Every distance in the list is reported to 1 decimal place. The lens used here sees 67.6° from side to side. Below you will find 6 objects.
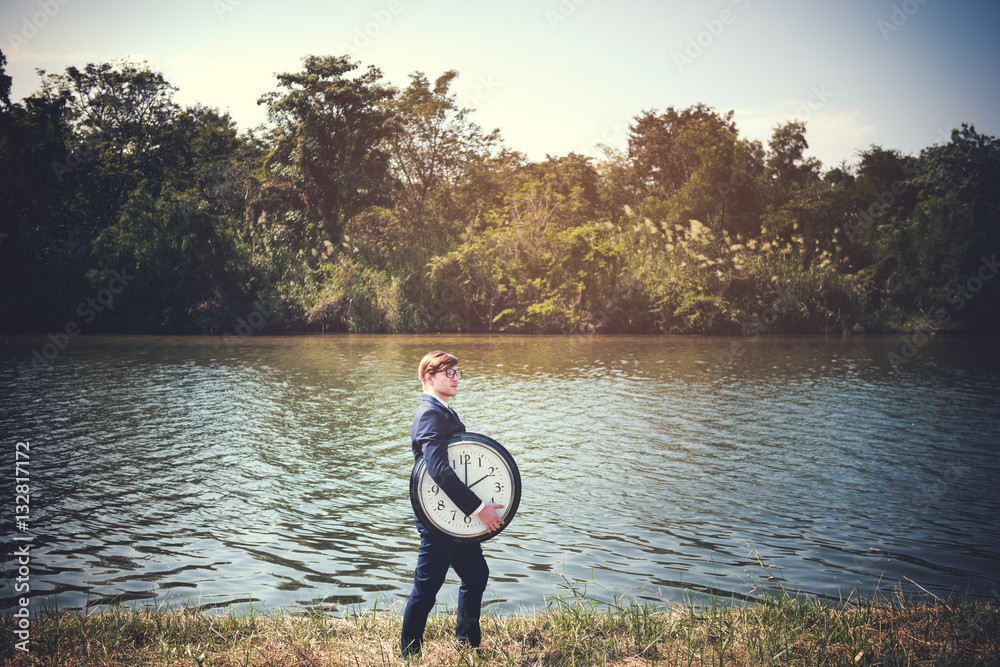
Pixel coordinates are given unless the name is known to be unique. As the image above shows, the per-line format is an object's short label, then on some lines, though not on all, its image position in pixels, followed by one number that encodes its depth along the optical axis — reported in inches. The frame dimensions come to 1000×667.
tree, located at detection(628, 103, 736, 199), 2476.6
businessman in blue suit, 172.4
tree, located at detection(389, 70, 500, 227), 1820.9
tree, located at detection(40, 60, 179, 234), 1702.8
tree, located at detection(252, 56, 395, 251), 1731.1
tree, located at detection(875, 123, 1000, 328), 1621.6
